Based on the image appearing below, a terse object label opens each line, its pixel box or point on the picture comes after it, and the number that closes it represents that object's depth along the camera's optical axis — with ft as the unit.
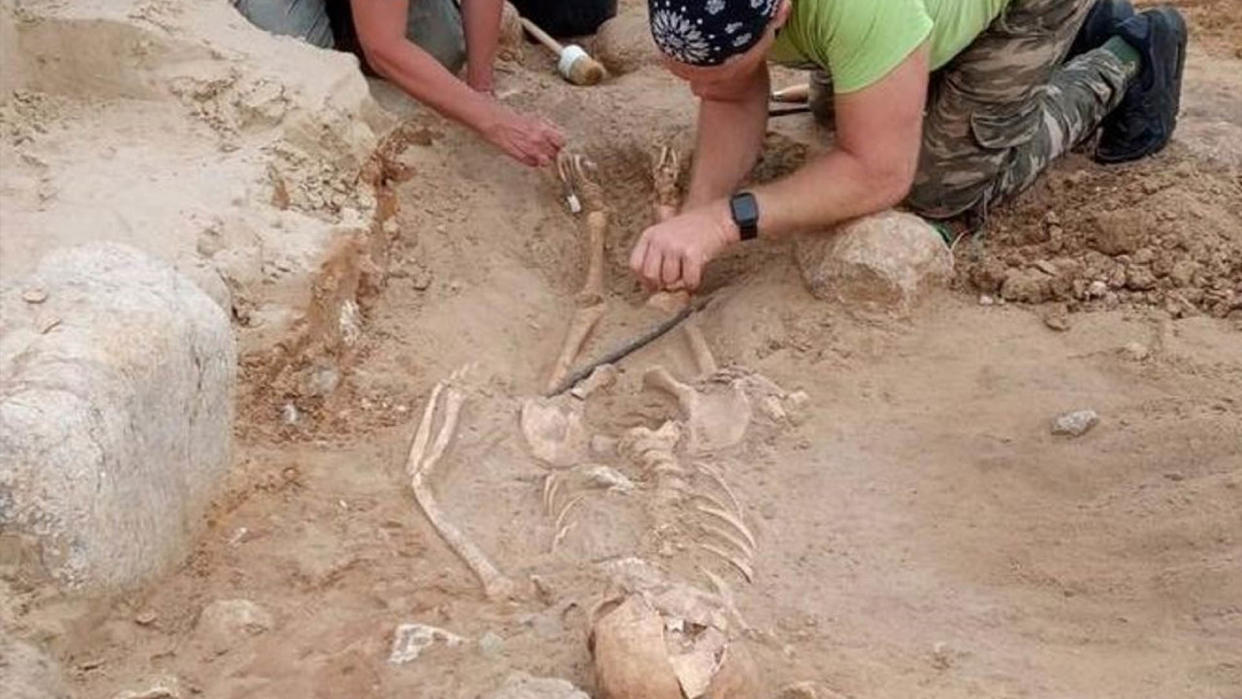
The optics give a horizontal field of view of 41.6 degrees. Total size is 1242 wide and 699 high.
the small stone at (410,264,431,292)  12.62
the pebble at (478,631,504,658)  8.32
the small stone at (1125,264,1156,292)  12.74
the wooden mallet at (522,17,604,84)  16.75
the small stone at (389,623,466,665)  8.36
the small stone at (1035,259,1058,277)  12.91
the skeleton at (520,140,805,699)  7.56
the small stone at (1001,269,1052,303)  12.66
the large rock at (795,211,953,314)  12.12
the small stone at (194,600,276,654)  8.55
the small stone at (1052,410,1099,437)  10.77
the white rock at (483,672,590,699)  7.43
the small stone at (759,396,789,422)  11.00
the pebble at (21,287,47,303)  8.79
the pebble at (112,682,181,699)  7.97
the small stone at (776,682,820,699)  7.89
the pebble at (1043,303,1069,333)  12.19
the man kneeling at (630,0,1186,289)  10.98
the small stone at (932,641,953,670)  8.54
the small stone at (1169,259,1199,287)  12.73
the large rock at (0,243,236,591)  7.99
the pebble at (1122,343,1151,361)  11.66
